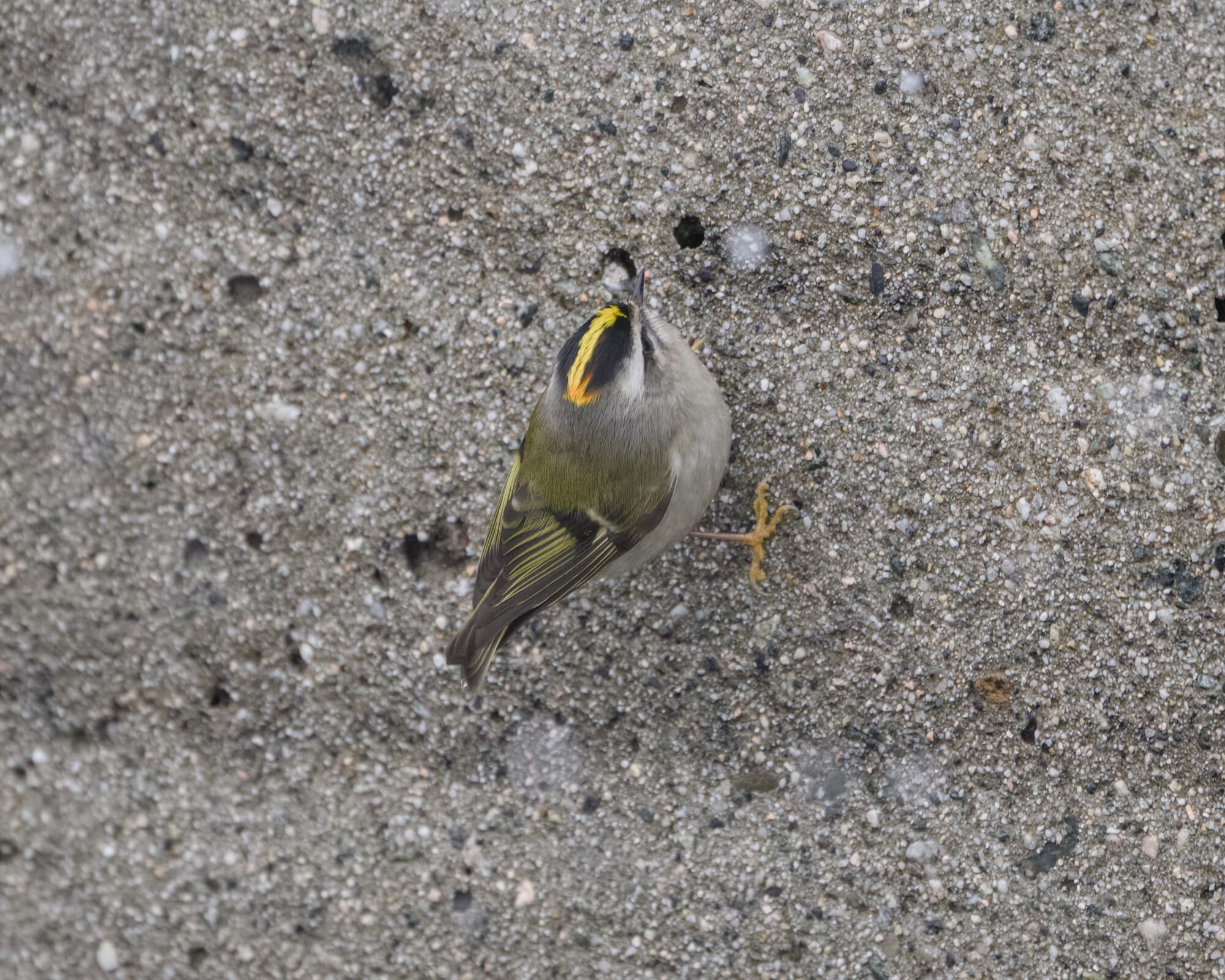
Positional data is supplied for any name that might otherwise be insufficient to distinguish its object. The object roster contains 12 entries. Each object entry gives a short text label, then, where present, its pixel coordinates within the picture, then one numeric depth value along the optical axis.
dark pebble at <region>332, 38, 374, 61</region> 7.37
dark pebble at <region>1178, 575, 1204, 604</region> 6.79
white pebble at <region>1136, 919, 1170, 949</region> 6.74
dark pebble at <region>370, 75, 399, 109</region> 7.38
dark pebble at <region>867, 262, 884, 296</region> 7.03
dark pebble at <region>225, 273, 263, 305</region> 7.61
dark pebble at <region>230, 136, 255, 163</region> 7.50
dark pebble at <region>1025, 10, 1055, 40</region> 6.90
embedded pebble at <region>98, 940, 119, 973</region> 7.84
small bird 6.51
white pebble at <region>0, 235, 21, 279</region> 7.96
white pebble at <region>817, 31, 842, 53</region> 7.01
